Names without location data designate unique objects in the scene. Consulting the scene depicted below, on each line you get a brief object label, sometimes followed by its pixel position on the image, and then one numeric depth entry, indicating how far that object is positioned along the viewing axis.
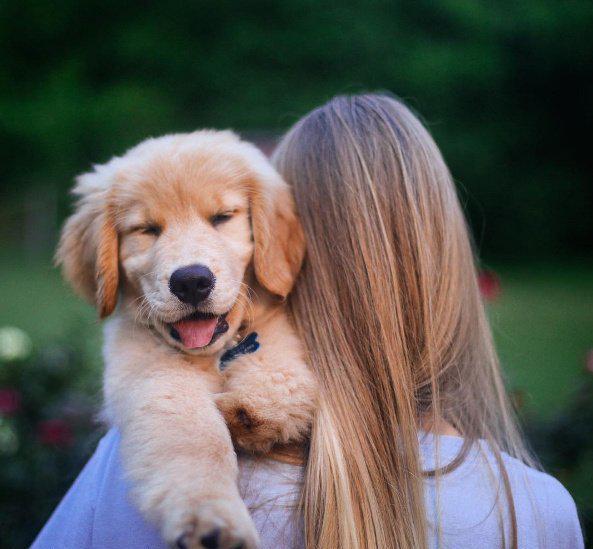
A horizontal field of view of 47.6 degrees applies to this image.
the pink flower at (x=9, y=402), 3.27
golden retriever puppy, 1.65
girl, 1.64
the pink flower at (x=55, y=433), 3.07
